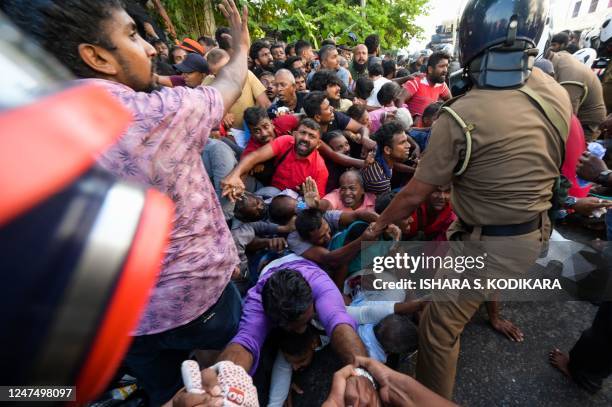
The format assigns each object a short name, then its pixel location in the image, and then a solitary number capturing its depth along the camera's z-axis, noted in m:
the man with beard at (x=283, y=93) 3.93
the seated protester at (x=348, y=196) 2.88
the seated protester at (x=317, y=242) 2.37
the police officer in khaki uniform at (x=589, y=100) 2.95
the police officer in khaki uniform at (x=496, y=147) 1.52
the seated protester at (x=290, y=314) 1.64
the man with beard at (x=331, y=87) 4.21
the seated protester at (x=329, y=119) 3.48
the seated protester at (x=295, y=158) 2.98
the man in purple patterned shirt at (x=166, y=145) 0.97
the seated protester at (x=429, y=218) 2.59
